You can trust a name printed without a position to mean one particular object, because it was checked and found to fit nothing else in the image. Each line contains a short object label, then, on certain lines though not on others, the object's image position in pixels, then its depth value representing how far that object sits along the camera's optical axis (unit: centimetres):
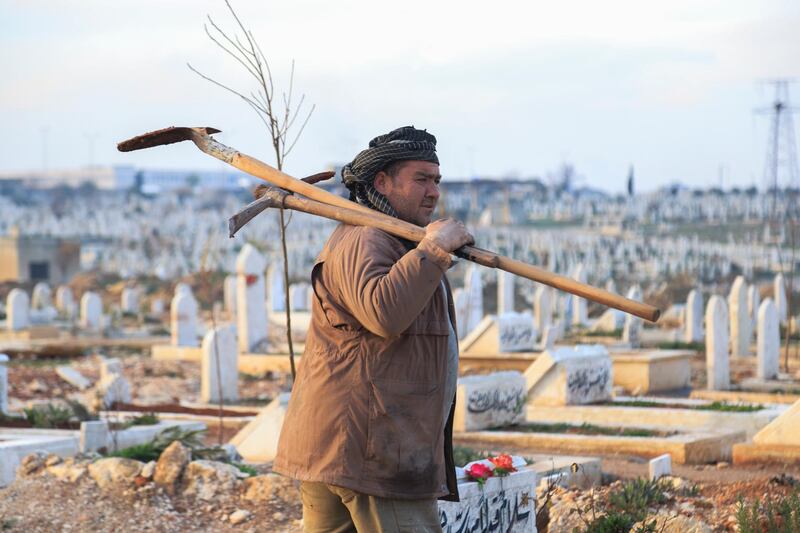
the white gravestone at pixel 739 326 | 2069
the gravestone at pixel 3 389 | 1266
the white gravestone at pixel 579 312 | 2917
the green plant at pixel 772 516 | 586
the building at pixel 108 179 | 17800
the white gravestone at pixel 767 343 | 1744
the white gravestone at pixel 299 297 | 3425
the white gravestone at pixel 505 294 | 2798
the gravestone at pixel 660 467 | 814
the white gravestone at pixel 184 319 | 2355
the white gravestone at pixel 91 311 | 3112
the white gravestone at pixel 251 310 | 2092
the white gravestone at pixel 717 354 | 1647
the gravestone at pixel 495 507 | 559
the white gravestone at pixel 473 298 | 2581
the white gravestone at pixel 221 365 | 1587
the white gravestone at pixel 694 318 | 2405
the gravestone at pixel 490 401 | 1147
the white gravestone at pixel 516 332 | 1895
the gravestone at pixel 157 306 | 3744
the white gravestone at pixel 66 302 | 3534
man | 381
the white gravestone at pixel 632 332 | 2174
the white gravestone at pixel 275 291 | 3344
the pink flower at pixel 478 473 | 576
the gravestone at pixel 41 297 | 3800
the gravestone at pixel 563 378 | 1343
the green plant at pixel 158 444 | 815
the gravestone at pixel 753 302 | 2584
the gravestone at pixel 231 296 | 3051
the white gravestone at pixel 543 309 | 2642
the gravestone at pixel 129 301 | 3788
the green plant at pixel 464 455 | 780
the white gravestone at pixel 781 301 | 2887
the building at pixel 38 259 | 5119
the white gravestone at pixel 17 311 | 2942
